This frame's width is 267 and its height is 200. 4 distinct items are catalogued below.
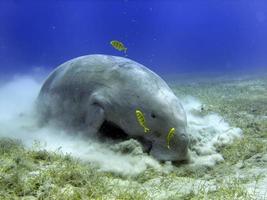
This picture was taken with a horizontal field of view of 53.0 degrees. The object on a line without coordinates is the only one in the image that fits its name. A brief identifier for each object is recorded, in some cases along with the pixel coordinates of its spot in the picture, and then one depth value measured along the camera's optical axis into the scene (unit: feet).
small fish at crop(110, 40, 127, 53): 19.44
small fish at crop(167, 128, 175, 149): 13.89
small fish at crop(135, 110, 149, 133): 13.64
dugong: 14.25
